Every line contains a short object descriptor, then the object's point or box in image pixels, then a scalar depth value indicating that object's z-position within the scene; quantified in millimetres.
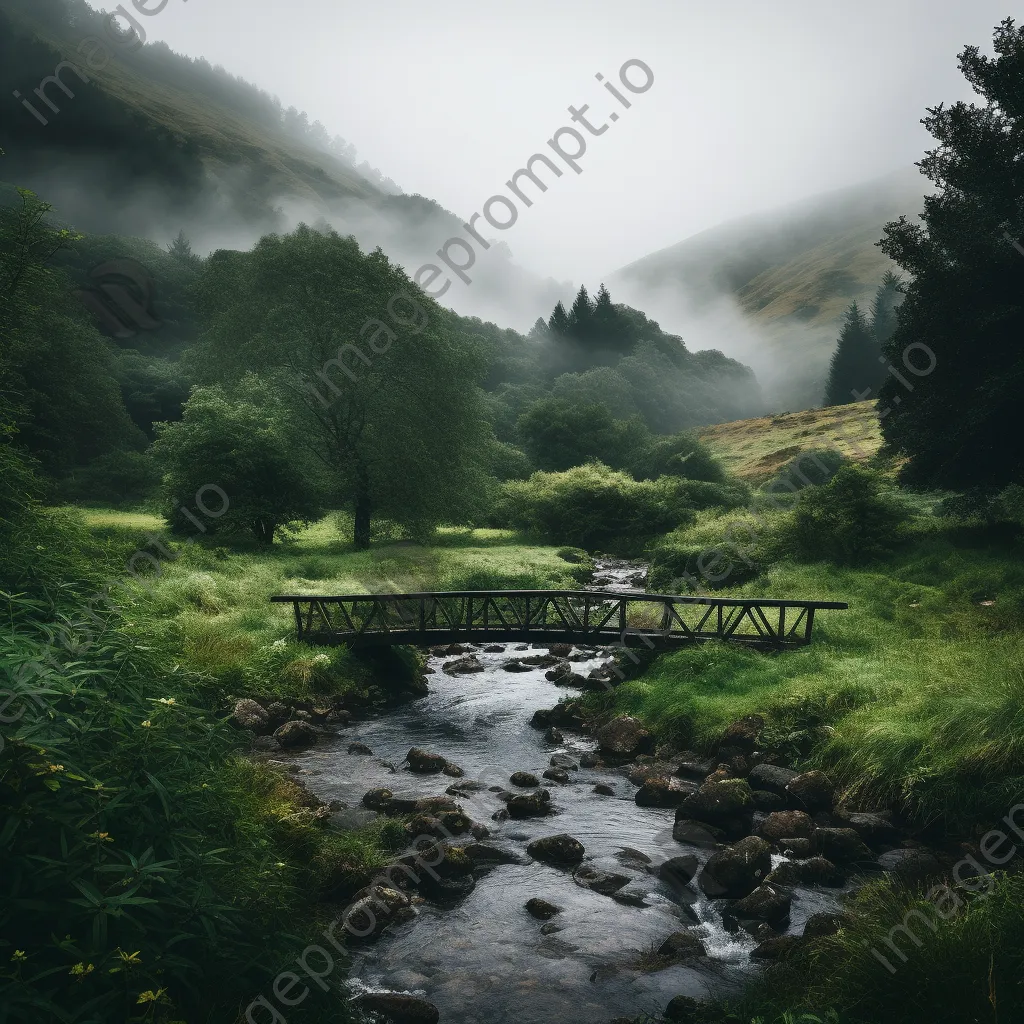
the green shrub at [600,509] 43938
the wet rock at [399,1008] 6996
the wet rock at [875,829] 10602
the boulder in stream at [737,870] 9538
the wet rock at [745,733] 13766
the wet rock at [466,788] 12883
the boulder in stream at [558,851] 10594
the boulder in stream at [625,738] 14830
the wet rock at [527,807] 12102
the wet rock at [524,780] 13445
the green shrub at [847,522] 25906
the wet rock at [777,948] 7992
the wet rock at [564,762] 14248
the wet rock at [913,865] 9484
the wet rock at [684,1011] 6801
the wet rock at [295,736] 14927
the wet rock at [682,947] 8258
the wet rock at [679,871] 9930
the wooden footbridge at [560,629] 18297
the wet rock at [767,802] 11836
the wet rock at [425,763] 13961
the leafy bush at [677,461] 51469
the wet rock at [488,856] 10484
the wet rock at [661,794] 12484
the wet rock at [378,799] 11945
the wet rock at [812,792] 11711
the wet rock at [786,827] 10711
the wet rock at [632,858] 10406
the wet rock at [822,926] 8055
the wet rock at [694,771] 13396
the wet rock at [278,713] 15836
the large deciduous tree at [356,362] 32031
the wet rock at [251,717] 15211
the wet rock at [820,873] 9742
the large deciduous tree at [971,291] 20516
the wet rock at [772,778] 12219
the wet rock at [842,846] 10219
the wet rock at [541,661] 22453
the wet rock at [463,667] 21797
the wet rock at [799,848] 10312
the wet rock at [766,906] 8852
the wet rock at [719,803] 11414
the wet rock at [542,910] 9109
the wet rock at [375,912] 8438
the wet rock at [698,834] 10984
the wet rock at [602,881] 9758
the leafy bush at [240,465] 30062
